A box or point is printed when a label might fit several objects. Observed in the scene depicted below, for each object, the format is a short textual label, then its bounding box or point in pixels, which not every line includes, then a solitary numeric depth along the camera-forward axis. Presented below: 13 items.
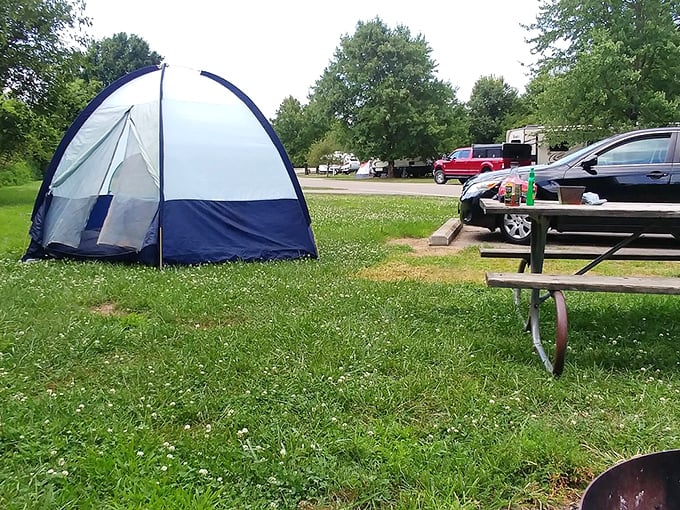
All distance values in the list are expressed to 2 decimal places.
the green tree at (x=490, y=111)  46.72
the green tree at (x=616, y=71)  21.84
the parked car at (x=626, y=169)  7.15
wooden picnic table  3.09
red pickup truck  22.92
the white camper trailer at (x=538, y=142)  25.25
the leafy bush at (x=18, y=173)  23.09
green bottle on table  3.68
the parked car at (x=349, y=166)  50.91
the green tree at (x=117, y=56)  37.31
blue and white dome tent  6.15
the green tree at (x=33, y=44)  14.73
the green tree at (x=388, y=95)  36.53
